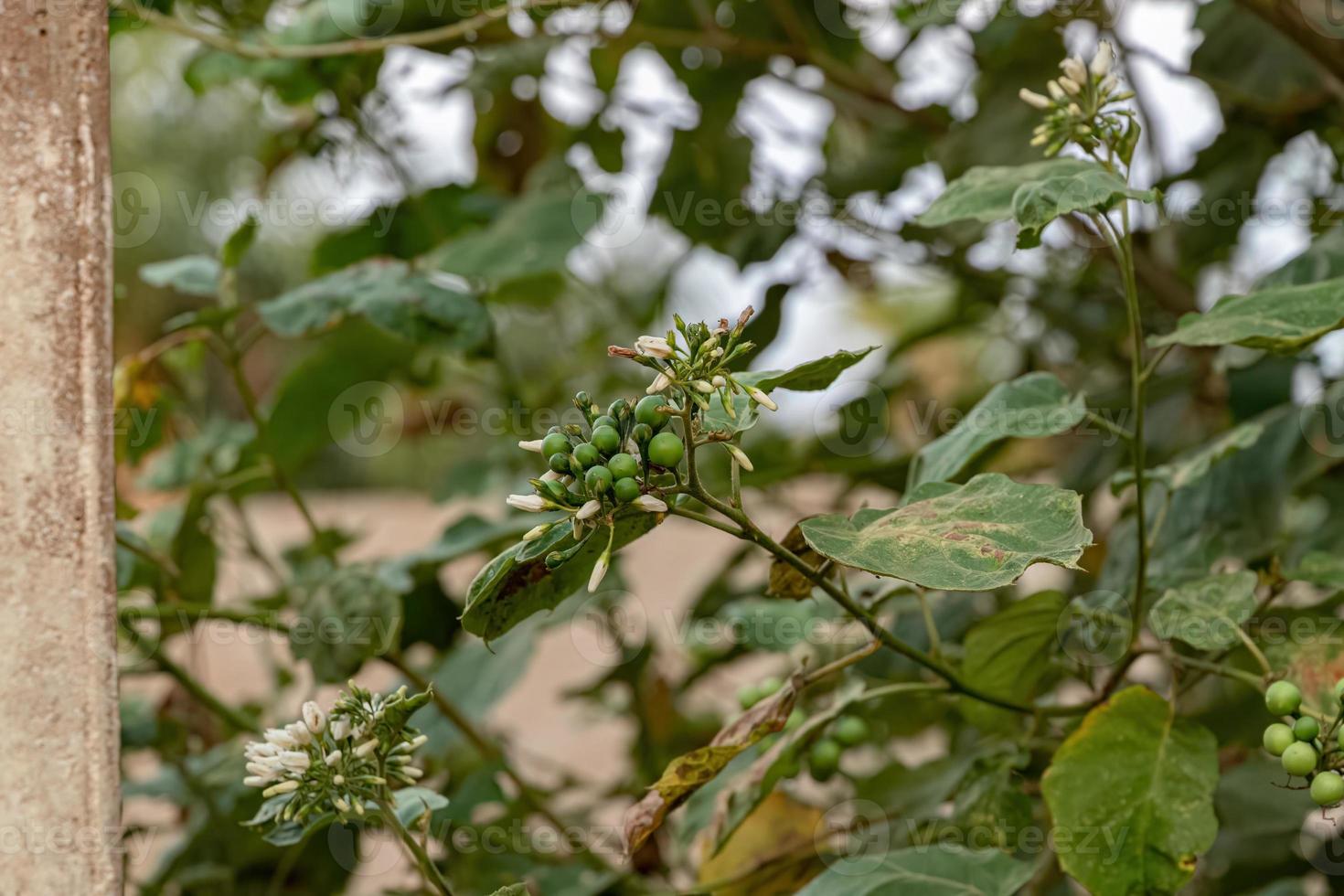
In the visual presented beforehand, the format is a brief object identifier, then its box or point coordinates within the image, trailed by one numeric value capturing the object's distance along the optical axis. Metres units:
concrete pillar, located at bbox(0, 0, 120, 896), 1.12
